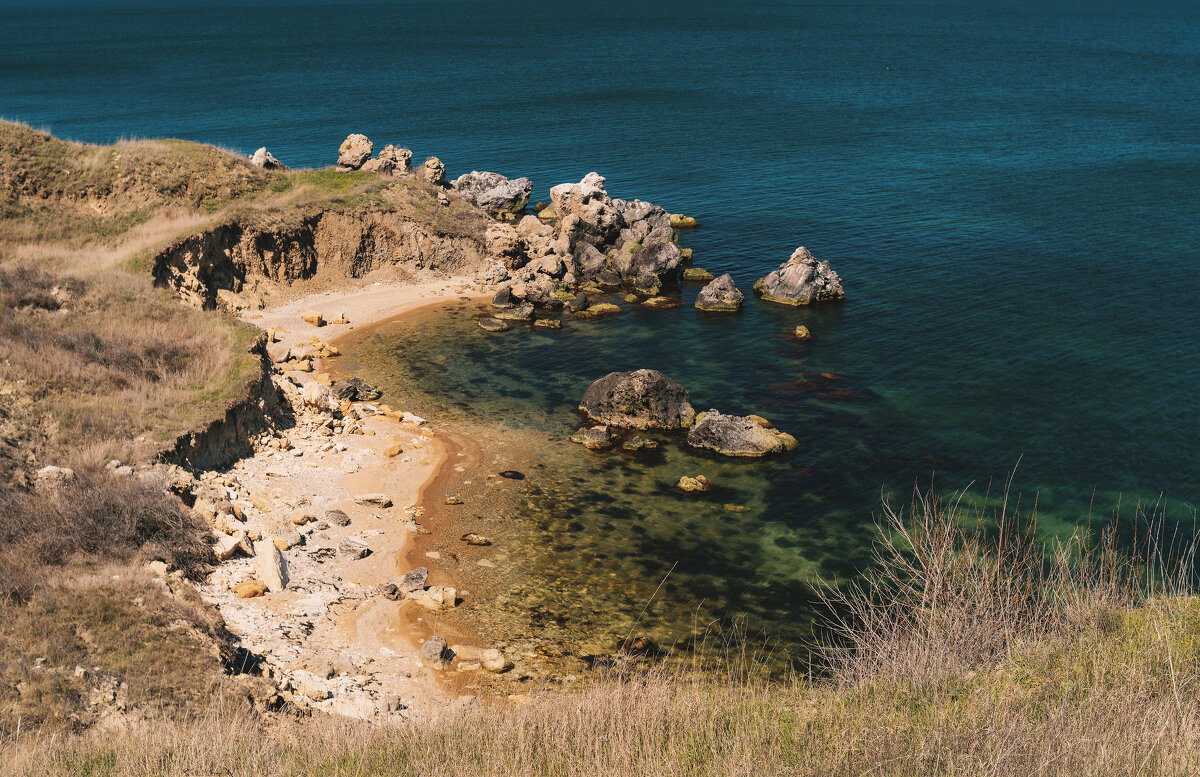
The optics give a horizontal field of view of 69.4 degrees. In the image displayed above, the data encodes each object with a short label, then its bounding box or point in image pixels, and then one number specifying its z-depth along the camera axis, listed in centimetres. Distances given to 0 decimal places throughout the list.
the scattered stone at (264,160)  6231
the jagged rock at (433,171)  6888
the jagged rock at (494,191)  7450
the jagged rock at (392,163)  6656
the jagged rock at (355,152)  6700
